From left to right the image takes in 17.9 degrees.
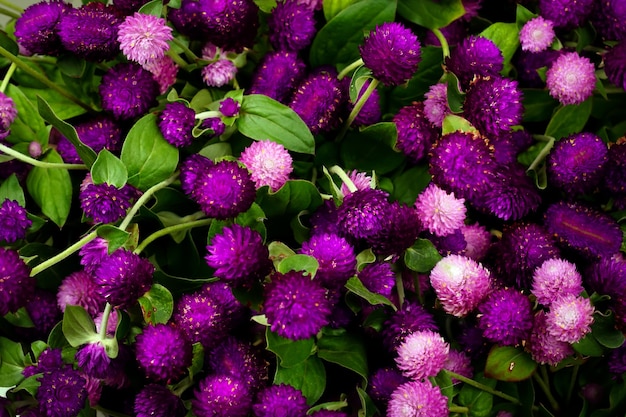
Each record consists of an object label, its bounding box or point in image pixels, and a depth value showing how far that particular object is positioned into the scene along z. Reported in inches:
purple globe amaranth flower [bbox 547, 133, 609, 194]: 29.8
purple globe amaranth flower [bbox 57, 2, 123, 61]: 29.7
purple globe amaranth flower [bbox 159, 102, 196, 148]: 29.5
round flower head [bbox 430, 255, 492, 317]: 28.7
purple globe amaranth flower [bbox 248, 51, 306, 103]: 30.2
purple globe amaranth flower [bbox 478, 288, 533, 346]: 28.5
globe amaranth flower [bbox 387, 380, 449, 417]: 28.0
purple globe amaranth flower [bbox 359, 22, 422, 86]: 28.8
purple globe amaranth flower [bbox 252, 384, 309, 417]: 27.6
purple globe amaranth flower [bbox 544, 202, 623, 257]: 29.6
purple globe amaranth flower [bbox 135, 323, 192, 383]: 27.7
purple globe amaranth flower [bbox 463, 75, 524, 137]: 28.9
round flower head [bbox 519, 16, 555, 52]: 30.6
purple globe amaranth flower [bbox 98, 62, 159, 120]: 29.8
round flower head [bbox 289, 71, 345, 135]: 29.8
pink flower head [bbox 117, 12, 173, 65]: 29.3
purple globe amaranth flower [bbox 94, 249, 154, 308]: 27.9
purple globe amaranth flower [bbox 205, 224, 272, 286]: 27.5
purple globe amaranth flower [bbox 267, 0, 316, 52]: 30.4
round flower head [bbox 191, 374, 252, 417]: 27.7
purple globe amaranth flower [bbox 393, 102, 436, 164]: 30.0
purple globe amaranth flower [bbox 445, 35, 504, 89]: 29.4
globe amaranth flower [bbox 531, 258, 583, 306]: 28.6
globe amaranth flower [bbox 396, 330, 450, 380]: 28.2
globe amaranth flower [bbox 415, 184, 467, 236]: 28.9
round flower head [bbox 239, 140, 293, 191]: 29.2
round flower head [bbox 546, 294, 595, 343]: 28.2
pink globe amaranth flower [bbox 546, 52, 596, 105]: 30.3
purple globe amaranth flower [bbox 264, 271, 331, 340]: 27.0
